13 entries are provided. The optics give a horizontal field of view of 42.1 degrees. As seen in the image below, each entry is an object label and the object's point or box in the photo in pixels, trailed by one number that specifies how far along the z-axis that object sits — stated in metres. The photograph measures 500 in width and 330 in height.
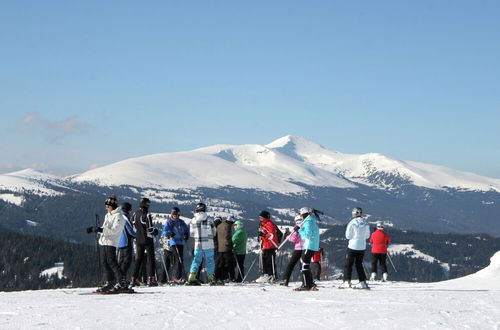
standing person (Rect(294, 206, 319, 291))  16.39
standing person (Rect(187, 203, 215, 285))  18.14
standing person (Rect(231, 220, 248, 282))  20.73
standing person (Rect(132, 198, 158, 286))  17.91
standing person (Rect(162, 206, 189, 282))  19.34
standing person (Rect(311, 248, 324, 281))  25.19
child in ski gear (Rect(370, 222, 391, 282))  23.62
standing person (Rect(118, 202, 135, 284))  15.46
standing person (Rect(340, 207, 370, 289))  17.39
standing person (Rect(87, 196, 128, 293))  14.57
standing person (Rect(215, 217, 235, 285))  19.69
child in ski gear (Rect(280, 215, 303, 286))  16.80
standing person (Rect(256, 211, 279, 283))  20.33
